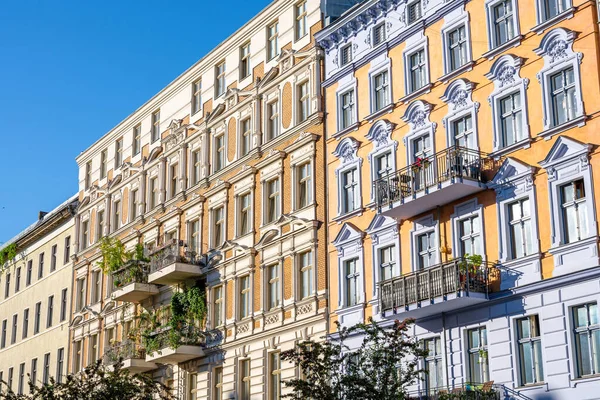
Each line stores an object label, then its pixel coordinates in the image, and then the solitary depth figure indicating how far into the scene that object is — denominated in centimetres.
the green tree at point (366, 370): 2836
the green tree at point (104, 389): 3438
